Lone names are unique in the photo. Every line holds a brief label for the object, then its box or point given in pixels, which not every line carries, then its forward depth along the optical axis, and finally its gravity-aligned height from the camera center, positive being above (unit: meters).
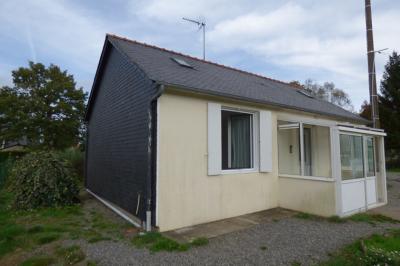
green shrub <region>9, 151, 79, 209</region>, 7.41 -0.93
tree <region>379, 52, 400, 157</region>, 21.55 +4.34
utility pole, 9.57 +3.13
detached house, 5.33 +0.09
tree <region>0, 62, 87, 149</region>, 19.69 +3.53
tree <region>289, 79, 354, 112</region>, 39.53 +9.17
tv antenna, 10.83 +5.53
